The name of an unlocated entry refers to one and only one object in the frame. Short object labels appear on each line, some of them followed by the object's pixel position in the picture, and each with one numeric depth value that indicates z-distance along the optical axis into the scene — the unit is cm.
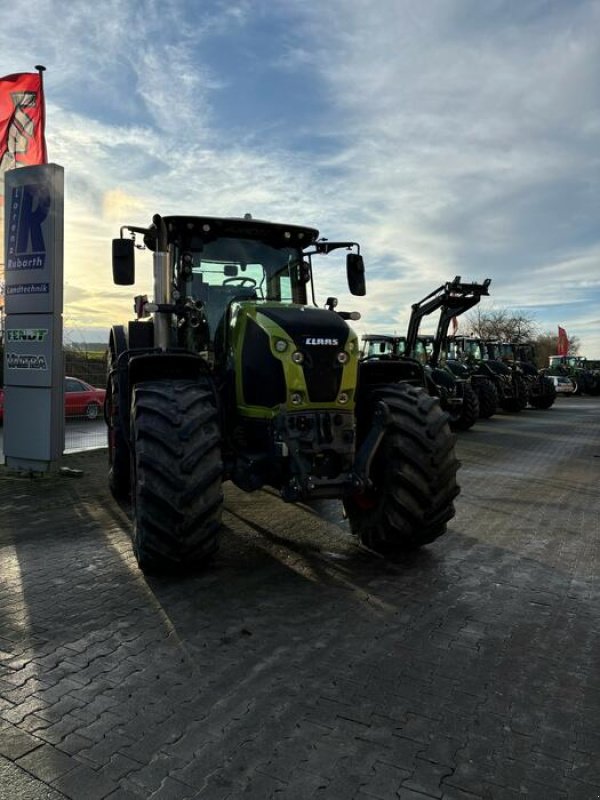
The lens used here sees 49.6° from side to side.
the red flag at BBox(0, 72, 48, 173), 1108
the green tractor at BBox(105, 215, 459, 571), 455
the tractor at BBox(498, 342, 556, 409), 2405
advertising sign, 919
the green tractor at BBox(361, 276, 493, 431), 1551
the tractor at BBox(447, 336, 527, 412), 2086
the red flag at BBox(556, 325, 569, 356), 5038
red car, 1870
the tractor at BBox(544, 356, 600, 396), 3572
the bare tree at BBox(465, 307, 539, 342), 5525
